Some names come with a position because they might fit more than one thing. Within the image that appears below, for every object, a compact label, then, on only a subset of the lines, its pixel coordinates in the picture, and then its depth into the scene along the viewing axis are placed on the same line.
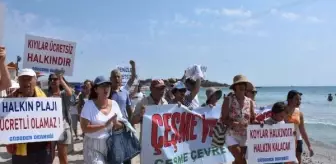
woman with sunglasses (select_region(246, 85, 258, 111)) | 7.55
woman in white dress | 5.24
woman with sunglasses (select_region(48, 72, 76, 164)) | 6.48
